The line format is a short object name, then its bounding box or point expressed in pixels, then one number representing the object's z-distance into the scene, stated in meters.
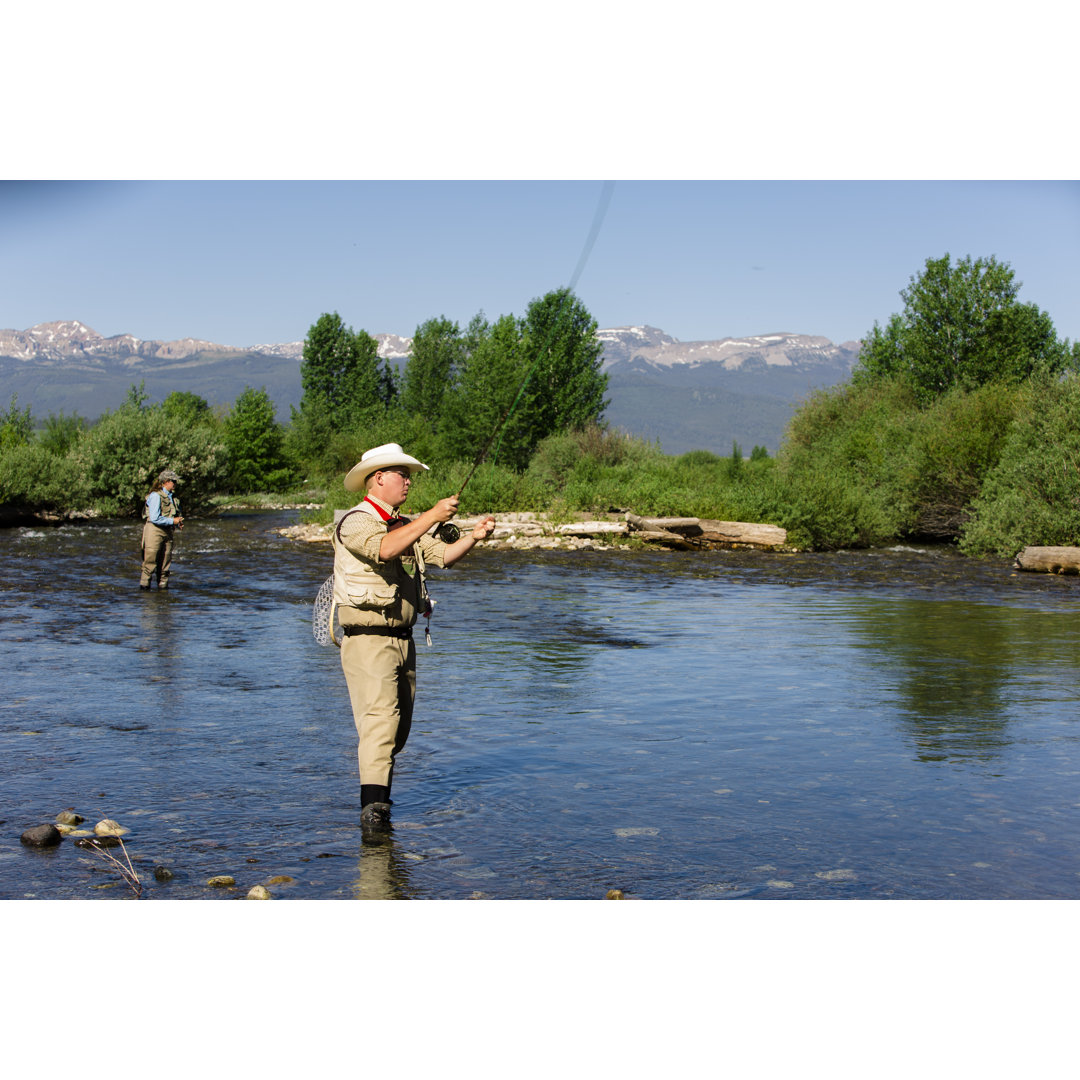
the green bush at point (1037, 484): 25.95
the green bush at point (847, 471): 30.88
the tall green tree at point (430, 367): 111.31
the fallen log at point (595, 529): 32.12
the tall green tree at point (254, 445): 66.25
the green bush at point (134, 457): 43.50
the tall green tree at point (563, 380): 60.44
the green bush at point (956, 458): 34.00
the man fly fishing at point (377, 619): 5.83
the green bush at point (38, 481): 39.41
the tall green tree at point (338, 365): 103.75
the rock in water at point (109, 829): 5.64
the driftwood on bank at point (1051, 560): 23.31
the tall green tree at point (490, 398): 56.16
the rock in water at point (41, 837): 5.46
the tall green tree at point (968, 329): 56.97
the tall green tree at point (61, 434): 48.25
